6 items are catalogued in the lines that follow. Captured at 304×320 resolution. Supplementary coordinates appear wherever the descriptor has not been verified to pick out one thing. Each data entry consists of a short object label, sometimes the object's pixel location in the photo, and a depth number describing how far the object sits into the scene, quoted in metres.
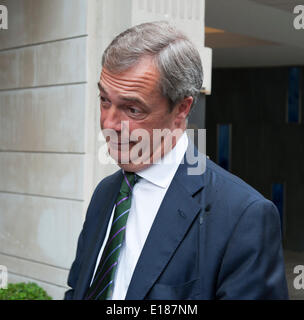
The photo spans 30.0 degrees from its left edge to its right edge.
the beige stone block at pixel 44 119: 5.54
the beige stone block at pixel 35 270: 5.69
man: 1.49
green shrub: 5.43
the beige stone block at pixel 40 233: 5.63
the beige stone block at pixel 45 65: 5.52
